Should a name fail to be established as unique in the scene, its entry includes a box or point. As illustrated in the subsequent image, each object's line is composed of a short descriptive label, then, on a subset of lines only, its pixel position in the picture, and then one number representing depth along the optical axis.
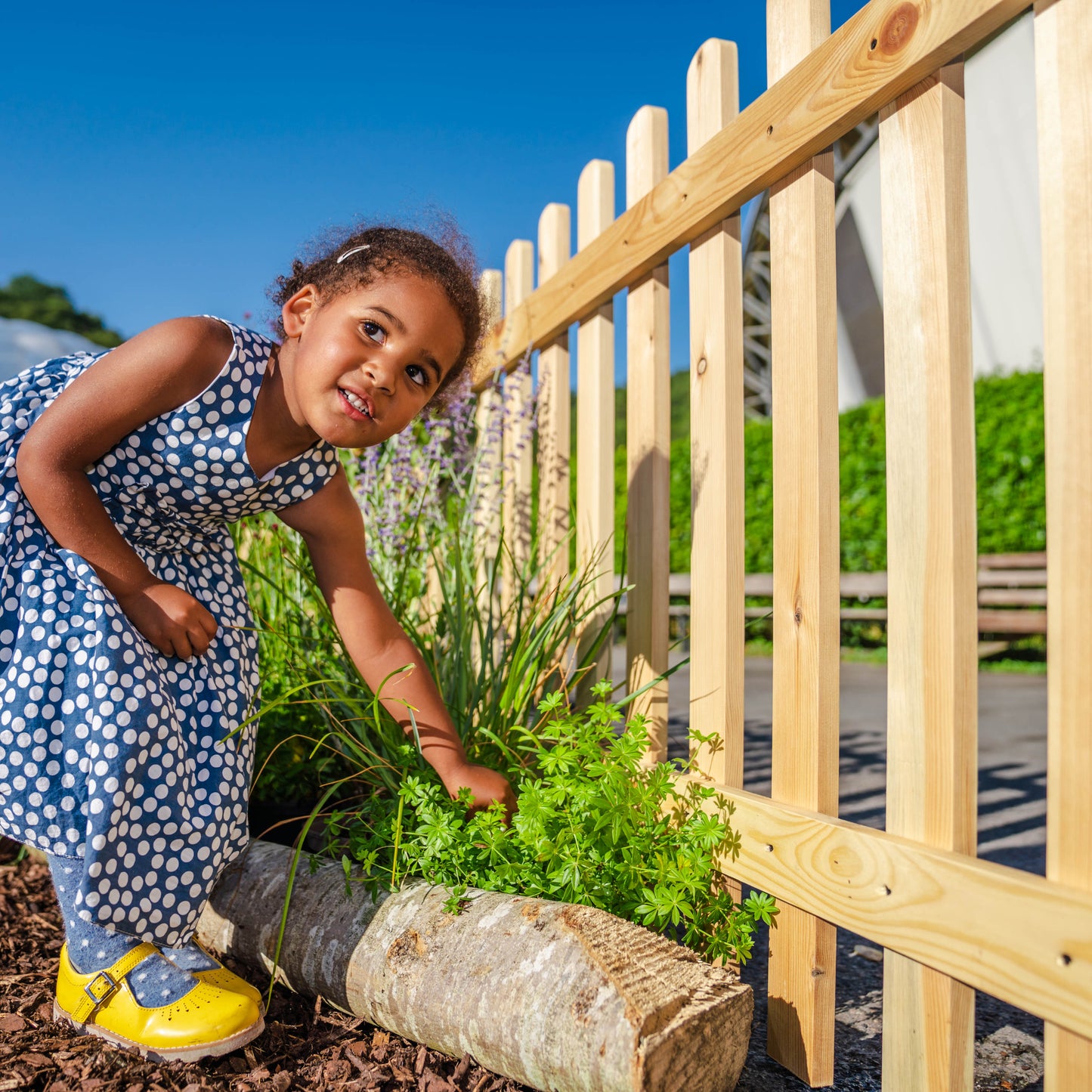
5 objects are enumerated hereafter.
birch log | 1.10
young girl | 1.41
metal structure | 11.77
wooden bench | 7.48
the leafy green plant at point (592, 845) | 1.42
